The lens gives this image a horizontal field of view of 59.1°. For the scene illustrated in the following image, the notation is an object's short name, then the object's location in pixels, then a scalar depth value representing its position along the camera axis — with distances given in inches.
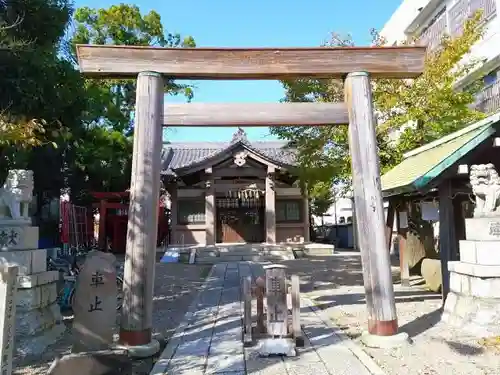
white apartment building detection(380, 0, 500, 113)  576.1
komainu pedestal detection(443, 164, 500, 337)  240.8
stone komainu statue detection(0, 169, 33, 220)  253.8
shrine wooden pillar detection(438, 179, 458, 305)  301.9
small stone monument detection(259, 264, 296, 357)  218.7
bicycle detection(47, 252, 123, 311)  345.7
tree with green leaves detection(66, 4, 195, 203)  815.7
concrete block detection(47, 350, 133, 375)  165.9
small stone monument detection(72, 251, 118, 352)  217.3
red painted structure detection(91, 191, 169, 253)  902.2
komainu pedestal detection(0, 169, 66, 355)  241.3
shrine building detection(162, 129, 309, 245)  871.1
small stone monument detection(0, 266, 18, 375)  133.4
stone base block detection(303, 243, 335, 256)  831.1
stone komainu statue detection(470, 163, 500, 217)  253.4
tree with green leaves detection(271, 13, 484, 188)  469.7
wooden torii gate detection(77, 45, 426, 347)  228.5
